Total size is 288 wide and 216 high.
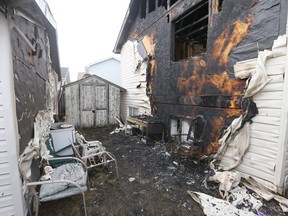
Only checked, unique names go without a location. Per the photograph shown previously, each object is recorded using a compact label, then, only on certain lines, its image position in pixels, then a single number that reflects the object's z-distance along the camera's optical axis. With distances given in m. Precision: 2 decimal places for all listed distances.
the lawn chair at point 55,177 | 2.15
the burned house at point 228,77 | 2.69
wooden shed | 8.51
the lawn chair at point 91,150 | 3.74
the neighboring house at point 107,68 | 18.14
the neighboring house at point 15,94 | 1.80
